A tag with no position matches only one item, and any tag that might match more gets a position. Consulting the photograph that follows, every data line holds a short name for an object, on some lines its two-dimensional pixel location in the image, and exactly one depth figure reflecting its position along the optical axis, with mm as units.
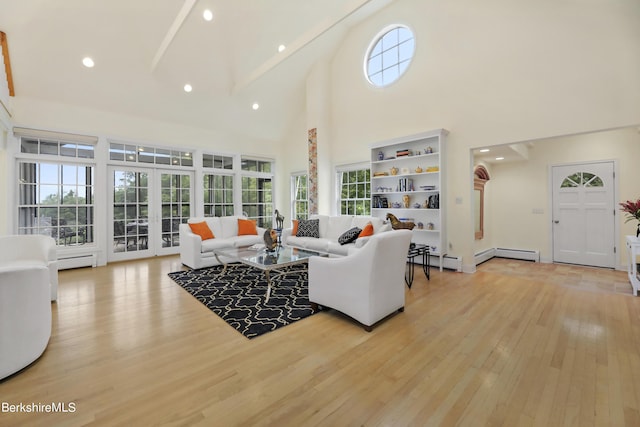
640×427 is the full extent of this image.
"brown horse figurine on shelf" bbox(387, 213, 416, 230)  4488
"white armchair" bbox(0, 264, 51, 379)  1881
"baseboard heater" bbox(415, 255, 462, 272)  4848
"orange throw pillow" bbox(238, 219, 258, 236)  5816
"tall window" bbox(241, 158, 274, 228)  7721
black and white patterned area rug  2807
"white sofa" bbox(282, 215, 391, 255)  4742
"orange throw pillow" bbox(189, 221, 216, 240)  5172
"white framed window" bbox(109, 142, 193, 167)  5728
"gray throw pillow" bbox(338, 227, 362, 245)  4774
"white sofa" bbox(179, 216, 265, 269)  4801
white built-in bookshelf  4938
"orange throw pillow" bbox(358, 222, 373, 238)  4680
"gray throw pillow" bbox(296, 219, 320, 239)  5672
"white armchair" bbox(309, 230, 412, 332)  2520
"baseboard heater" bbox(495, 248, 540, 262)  5688
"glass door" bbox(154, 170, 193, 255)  6293
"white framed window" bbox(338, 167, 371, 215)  6484
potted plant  3648
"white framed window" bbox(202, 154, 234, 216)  6938
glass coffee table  3482
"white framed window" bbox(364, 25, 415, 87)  5594
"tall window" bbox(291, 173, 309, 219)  7914
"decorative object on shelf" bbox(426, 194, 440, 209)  4996
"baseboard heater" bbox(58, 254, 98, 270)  4918
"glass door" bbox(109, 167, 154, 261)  5715
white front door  4938
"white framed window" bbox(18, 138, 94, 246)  4902
